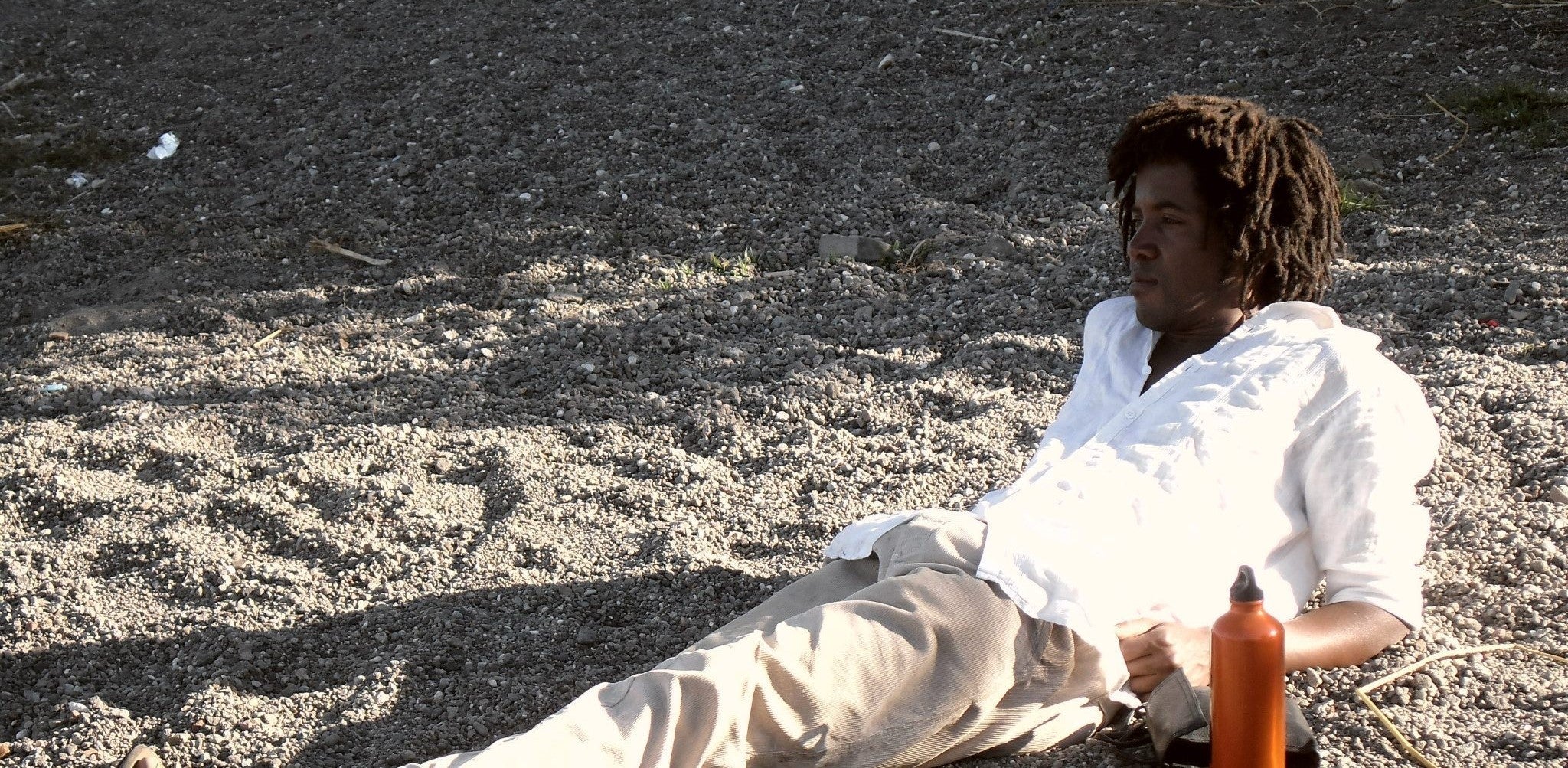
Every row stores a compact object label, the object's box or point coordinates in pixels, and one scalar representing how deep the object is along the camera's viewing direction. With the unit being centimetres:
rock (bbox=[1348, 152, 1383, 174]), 504
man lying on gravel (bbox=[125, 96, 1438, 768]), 221
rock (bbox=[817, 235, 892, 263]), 490
